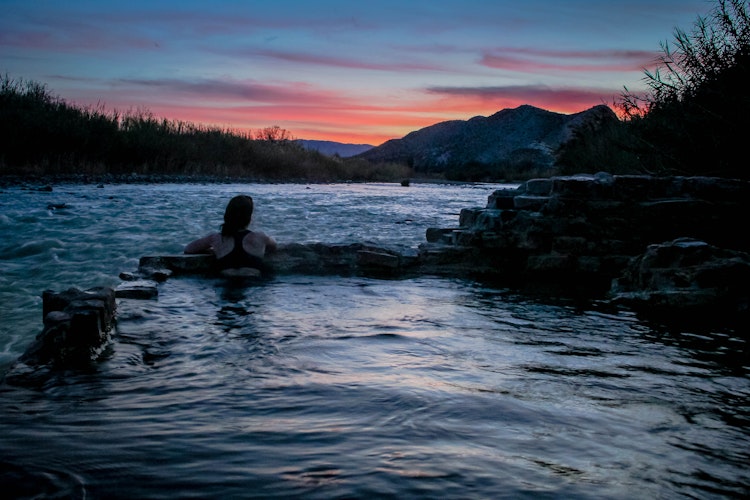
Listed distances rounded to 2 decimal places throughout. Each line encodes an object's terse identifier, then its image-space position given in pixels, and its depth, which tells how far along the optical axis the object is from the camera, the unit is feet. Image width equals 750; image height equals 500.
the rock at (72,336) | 12.97
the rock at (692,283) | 20.90
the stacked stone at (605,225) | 27.66
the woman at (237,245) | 26.50
